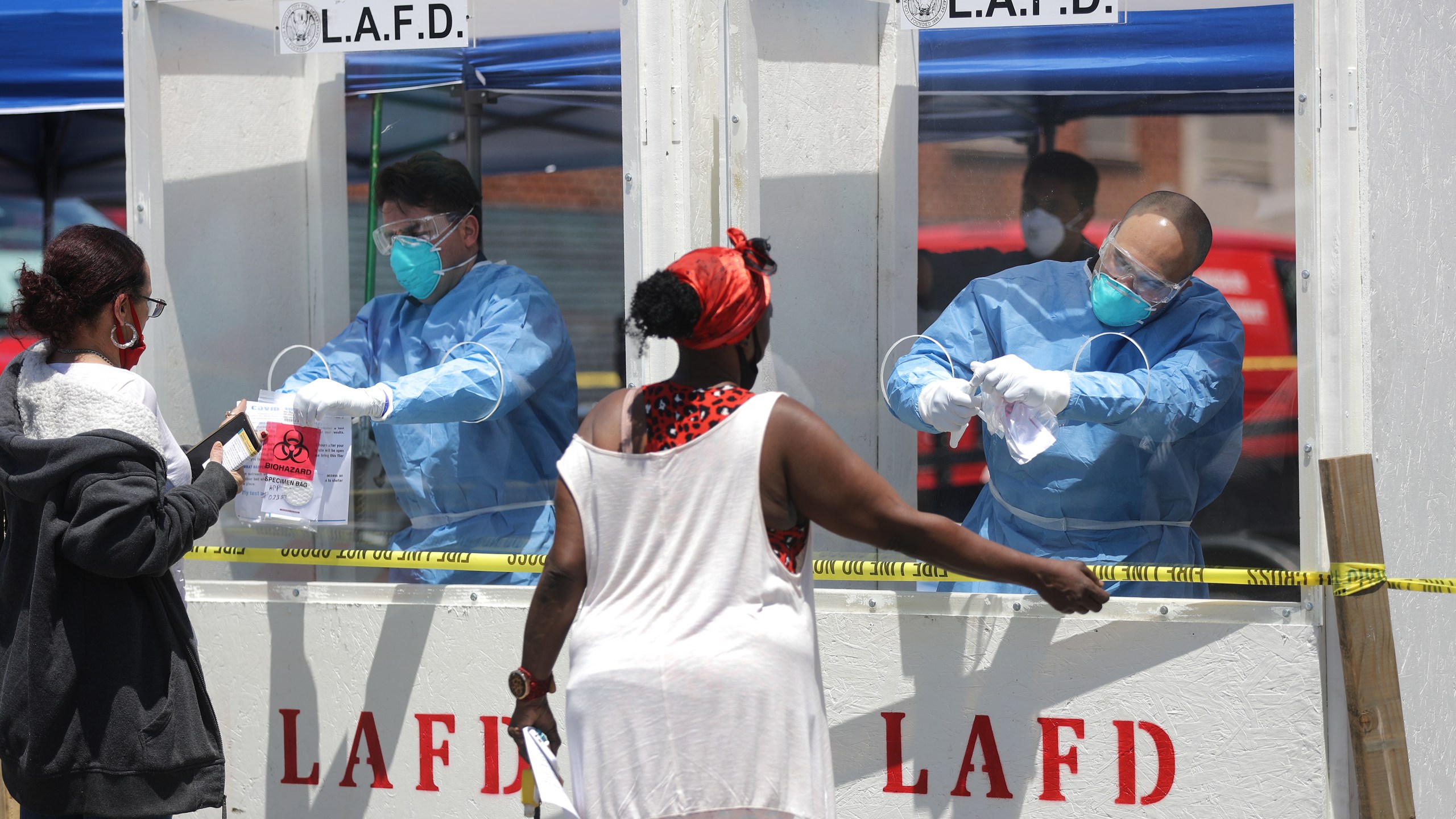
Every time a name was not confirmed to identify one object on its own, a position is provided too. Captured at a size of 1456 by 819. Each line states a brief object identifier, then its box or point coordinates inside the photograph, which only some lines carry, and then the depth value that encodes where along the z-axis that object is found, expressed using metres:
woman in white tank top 4.26
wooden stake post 5.94
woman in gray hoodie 5.00
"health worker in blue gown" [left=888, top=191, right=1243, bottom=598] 6.46
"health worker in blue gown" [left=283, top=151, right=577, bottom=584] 7.21
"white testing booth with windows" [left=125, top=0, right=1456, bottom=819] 6.18
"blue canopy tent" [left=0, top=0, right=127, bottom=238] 9.42
